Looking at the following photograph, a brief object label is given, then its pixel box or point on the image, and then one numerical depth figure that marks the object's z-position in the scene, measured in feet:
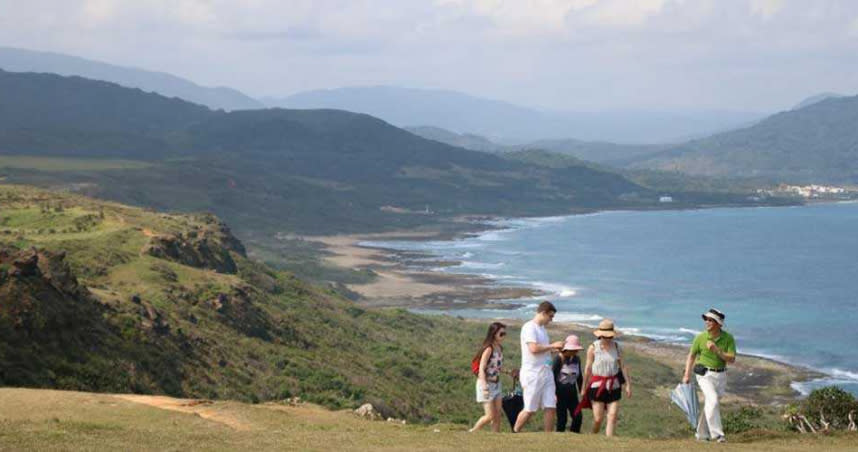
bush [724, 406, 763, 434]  87.92
